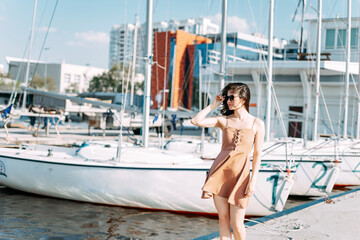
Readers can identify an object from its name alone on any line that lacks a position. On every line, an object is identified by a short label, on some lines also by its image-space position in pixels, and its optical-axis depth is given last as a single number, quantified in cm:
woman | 426
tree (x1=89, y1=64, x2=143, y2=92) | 9494
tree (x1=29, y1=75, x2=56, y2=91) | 8906
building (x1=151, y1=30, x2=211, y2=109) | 5612
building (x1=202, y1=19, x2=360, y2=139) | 2789
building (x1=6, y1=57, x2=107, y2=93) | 10571
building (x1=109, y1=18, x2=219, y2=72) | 6994
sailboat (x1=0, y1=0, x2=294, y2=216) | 962
